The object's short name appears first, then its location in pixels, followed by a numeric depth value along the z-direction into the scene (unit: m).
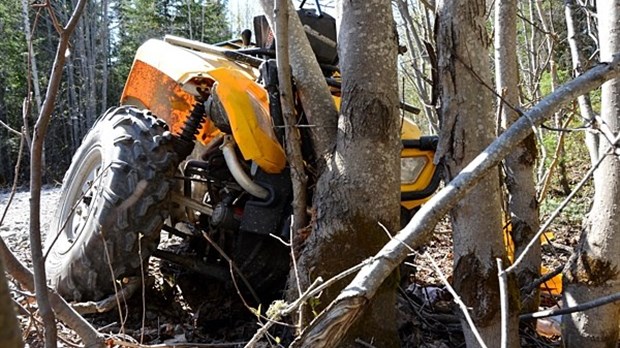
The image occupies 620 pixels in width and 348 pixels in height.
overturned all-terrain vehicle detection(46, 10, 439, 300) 3.02
